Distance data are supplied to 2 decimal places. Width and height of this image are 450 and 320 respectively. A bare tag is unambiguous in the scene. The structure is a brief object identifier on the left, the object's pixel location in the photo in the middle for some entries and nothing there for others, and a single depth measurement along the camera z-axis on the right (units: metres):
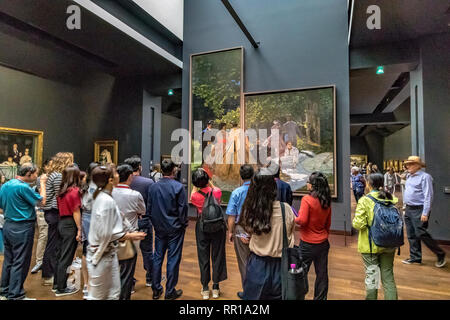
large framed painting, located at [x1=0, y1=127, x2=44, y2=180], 7.11
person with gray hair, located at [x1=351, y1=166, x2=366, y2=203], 8.76
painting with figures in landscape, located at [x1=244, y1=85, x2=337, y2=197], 6.64
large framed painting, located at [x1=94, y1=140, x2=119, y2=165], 9.24
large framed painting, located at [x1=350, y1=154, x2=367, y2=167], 22.34
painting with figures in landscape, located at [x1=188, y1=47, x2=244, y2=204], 7.52
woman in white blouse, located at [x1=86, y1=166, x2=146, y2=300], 2.11
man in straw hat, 4.43
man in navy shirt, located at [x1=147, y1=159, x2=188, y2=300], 3.15
